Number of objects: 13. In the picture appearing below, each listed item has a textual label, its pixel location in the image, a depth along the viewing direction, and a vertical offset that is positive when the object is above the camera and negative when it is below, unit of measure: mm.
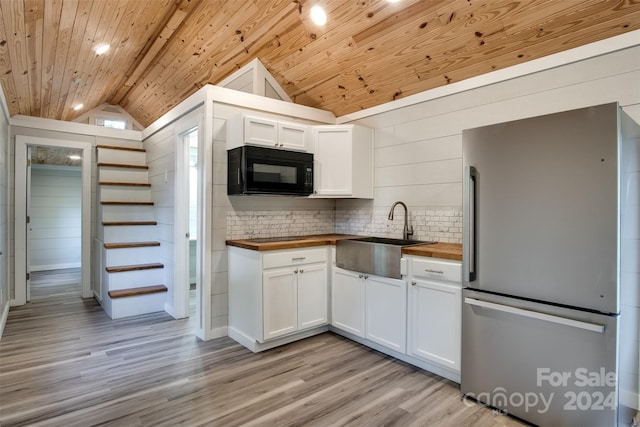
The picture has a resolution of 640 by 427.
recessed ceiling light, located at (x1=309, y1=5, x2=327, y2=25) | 2718 +1599
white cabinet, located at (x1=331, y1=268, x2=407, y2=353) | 2643 -803
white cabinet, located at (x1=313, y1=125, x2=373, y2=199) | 3434 +526
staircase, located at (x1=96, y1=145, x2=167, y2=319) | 3912 -324
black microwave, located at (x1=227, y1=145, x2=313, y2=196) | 2955 +368
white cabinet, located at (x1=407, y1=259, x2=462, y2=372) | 2283 -705
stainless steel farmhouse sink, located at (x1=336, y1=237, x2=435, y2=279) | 2641 -371
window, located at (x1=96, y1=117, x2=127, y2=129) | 6082 +1624
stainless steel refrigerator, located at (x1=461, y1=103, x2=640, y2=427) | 1637 -278
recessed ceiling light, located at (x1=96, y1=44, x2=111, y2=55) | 3377 +1645
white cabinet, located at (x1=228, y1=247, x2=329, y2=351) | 2832 -718
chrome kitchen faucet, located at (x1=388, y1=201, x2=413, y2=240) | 3207 -134
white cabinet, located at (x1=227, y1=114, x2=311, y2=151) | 2961 +719
